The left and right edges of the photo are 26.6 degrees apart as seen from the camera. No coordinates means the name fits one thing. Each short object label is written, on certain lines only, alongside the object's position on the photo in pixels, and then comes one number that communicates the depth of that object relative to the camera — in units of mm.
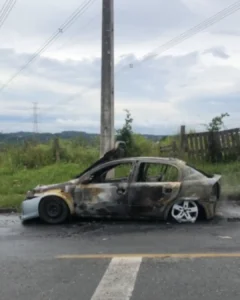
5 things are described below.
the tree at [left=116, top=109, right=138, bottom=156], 18984
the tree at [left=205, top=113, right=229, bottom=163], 18000
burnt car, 9820
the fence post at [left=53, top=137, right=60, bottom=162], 19820
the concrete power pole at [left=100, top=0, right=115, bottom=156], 13354
